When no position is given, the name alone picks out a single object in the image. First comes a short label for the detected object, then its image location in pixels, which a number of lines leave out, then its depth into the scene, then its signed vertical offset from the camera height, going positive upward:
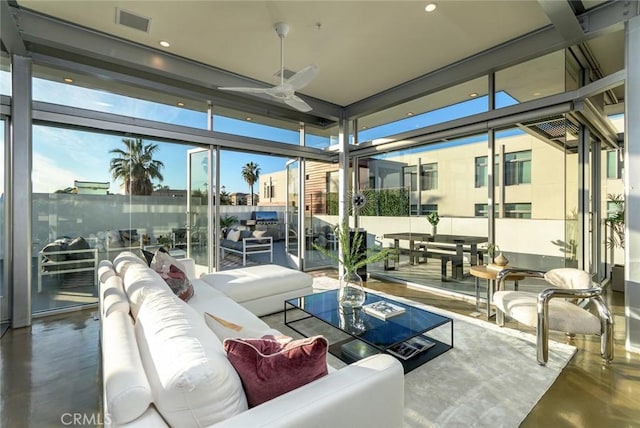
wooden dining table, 4.36 -0.43
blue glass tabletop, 2.38 -0.95
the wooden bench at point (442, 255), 4.58 -0.68
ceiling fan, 2.97 +1.33
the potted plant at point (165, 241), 4.58 -0.42
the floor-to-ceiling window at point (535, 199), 3.78 +0.18
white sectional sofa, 1.00 -0.62
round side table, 3.26 -0.70
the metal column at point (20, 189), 3.35 +0.28
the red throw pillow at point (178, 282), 2.83 -0.65
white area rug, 1.91 -1.26
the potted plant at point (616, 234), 4.64 -0.36
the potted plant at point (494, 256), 3.45 -0.53
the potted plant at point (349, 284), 2.92 -0.69
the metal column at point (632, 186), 2.75 +0.23
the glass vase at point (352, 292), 2.94 -0.77
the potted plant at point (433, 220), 4.79 -0.12
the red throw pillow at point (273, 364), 1.16 -0.59
